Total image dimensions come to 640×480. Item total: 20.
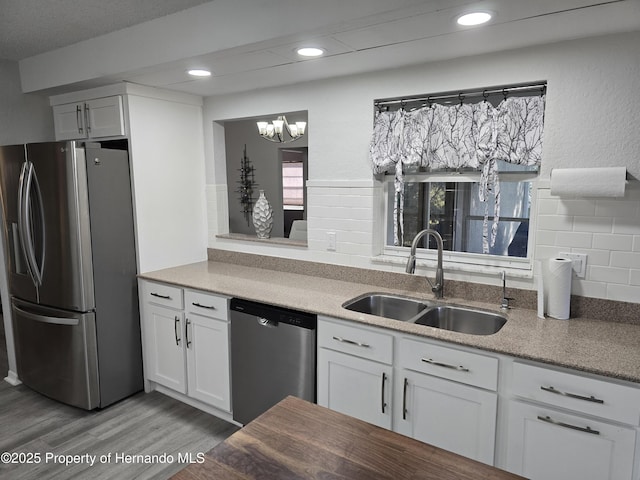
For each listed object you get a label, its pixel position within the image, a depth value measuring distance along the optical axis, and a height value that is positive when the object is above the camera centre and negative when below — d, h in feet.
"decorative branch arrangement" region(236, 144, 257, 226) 19.26 +0.09
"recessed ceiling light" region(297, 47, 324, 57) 6.91 +2.23
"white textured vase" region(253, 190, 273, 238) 10.69 -0.75
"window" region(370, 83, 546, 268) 7.13 +0.36
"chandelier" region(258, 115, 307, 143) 11.48 +1.62
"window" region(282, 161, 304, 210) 20.68 +0.10
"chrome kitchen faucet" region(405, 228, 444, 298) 7.33 -1.37
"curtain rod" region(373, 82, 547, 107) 6.95 +1.64
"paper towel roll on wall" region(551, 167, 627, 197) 6.00 +0.06
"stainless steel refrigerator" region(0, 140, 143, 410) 8.73 -1.66
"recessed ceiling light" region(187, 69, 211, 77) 8.26 +2.26
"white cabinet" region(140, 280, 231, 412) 8.57 -3.28
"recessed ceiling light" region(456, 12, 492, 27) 5.44 +2.19
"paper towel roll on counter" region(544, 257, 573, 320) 6.49 -1.54
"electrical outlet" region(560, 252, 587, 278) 6.68 -1.21
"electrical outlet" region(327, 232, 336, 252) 9.33 -1.17
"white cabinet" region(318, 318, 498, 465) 5.85 -2.98
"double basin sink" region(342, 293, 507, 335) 7.13 -2.23
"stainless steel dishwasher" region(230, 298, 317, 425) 7.38 -3.06
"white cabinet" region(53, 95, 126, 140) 9.45 +1.64
